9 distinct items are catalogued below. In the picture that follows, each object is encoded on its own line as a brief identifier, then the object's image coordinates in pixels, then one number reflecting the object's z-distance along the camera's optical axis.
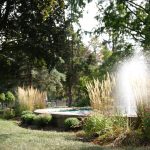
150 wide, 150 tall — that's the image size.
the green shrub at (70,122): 6.57
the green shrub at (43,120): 7.67
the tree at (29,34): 11.31
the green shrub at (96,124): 5.33
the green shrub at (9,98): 14.75
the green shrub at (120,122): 5.15
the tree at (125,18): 12.54
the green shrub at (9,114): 10.66
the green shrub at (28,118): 8.23
